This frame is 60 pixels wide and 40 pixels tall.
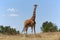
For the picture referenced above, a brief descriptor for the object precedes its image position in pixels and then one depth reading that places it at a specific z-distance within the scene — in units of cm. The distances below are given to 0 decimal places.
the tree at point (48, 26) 3785
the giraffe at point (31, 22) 2338
